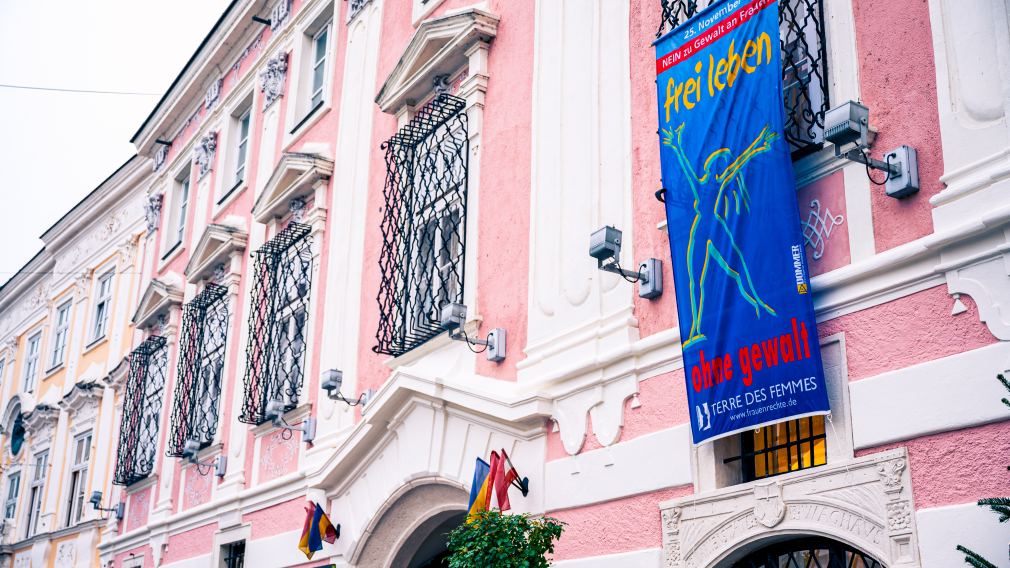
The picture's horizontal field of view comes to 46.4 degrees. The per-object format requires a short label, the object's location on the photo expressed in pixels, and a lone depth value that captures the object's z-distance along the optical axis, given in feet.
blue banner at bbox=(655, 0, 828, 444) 24.20
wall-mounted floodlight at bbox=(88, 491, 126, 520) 68.39
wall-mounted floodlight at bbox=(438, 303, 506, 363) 35.42
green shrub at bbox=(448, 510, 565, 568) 27.53
